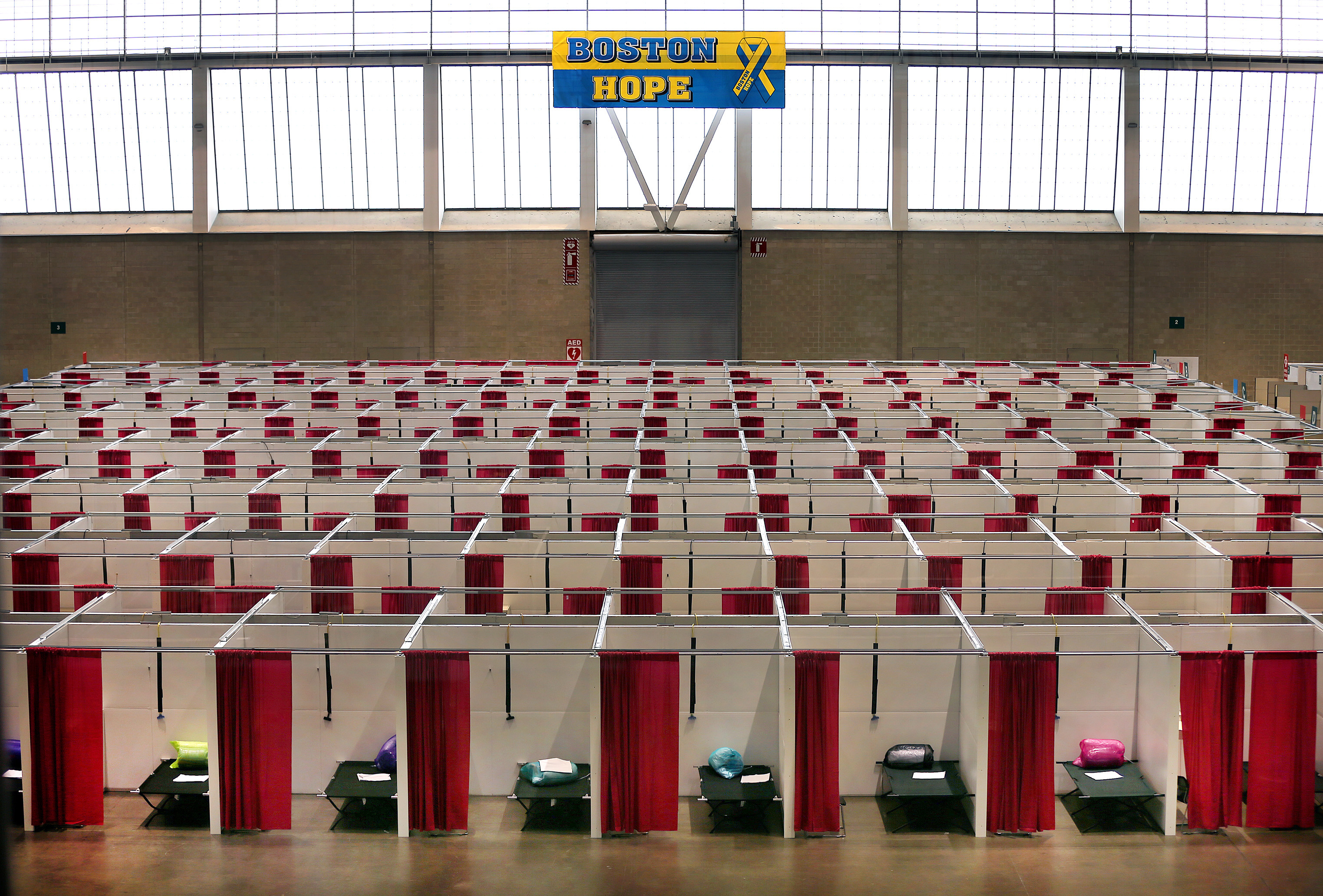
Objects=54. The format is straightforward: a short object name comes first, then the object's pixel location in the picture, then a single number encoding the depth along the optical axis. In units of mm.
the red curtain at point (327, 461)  22812
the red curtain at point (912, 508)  19797
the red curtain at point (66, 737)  13219
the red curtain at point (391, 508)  19469
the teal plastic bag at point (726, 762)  13891
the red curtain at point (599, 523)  18922
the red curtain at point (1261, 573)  16578
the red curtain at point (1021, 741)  13109
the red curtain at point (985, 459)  23078
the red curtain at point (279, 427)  26016
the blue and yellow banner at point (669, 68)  34719
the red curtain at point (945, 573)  16625
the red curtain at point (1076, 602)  15539
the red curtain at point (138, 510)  19500
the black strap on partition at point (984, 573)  17391
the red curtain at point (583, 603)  15914
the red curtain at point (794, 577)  16547
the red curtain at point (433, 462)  22828
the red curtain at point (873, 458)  22703
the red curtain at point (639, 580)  16422
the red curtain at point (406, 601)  15844
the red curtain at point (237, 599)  15961
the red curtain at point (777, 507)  19938
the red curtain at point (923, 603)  15570
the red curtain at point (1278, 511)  19734
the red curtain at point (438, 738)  13250
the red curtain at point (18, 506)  19453
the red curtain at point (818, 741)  13180
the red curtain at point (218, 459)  23703
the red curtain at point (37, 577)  16797
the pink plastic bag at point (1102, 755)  14109
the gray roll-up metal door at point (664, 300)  40812
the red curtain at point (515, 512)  19688
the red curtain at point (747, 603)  15695
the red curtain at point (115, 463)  23000
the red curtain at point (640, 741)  13266
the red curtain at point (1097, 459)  23250
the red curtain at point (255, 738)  13188
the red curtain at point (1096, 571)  16672
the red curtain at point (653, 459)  22547
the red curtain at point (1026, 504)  19875
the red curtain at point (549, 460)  22719
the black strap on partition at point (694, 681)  14094
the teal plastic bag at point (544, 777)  13688
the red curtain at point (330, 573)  16625
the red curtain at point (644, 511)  19578
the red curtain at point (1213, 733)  13273
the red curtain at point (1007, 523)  19188
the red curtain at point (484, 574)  16469
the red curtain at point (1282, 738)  13430
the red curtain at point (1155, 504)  19906
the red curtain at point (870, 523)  18938
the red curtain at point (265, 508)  19859
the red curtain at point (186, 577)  16734
